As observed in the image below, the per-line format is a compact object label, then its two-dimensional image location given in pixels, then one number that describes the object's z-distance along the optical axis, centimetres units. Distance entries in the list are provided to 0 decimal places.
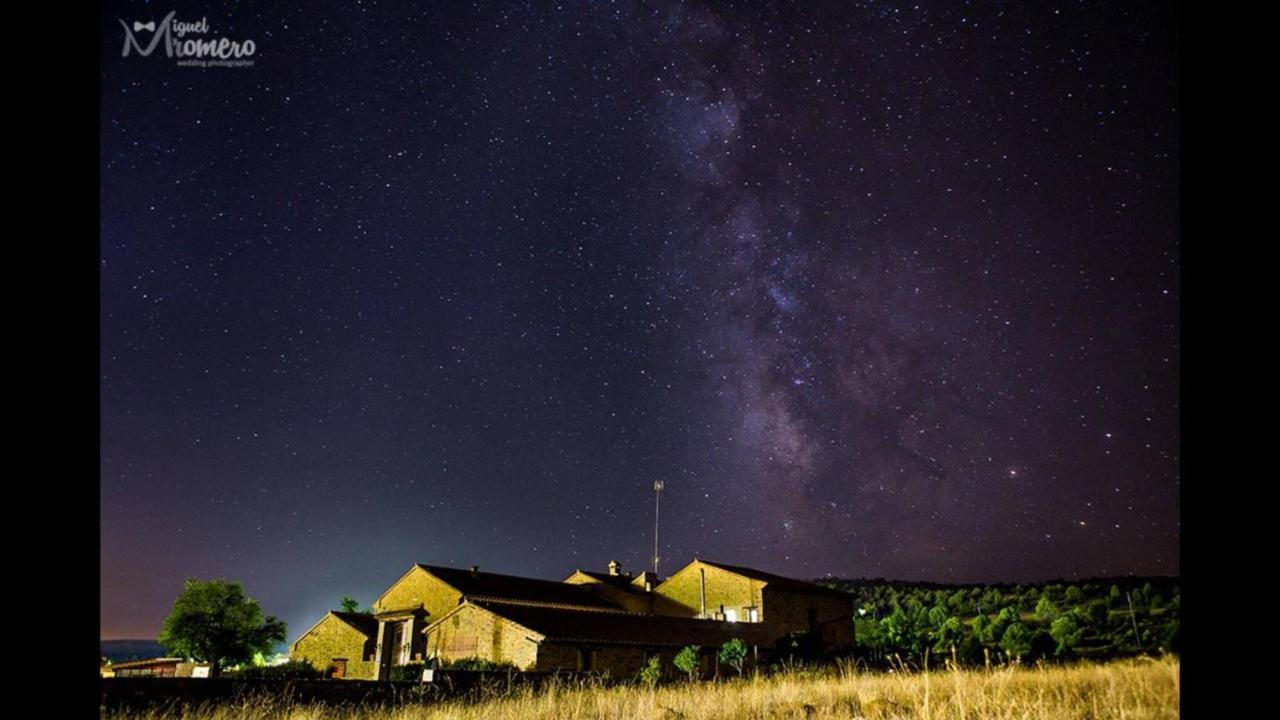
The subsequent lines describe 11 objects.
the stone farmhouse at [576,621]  3397
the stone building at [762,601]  4725
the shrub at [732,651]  3616
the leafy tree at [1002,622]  3838
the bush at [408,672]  2805
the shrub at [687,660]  3328
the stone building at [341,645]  4112
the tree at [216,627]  4425
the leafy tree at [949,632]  4045
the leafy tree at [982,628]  3391
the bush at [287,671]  3149
